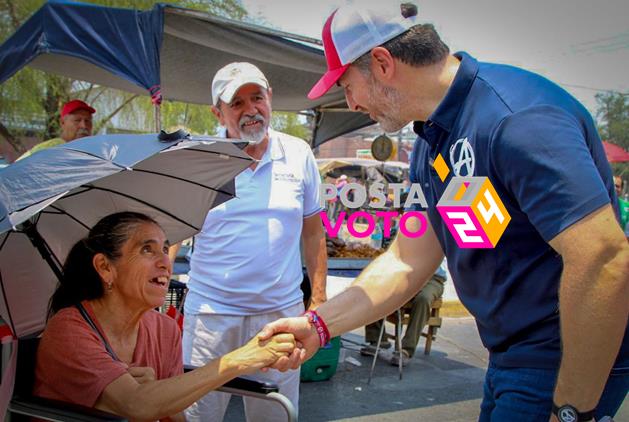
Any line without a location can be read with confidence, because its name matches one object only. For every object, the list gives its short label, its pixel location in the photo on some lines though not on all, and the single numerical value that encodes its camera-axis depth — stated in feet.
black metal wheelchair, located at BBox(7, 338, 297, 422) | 6.18
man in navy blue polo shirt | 4.19
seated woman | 6.68
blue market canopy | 15.38
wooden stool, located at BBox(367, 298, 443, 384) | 18.38
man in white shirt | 9.37
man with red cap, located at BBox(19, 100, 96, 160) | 17.61
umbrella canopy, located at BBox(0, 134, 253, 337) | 7.47
